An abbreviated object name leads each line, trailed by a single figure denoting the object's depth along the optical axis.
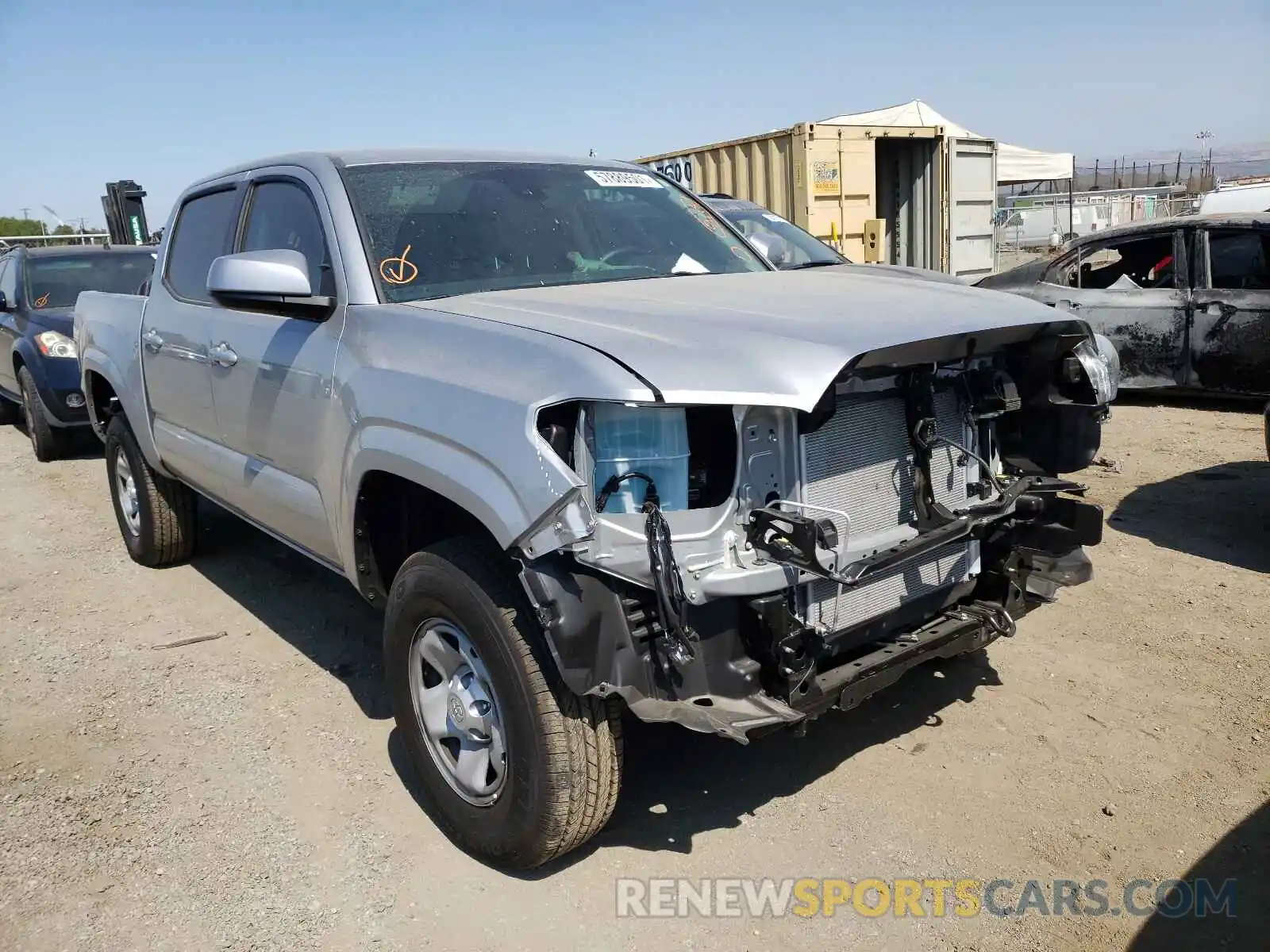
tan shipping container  12.02
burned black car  7.62
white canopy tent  34.53
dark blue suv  8.69
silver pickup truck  2.38
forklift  14.50
